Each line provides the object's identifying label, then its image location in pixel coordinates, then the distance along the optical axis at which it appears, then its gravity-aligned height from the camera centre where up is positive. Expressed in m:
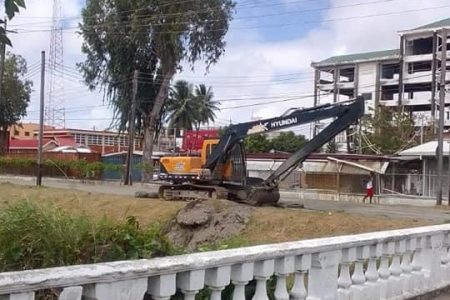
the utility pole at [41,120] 40.59 +1.69
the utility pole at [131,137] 46.44 +0.89
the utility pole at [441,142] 33.31 +0.84
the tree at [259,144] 75.16 +1.10
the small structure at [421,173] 38.84 -0.88
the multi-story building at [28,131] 117.06 +2.99
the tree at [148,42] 49.25 +8.26
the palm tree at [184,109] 80.69 +5.18
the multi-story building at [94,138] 88.41 +1.58
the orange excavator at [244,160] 26.05 -0.29
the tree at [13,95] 66.19 +5.28
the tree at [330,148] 62.04 +0.75
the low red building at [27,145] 78.19 +0.23
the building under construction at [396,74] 84.69 +11.37
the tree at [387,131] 57.59 +2.38
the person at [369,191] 35.47 -1.80
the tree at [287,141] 82.85 +1.67
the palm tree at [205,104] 86.62 +6.48
